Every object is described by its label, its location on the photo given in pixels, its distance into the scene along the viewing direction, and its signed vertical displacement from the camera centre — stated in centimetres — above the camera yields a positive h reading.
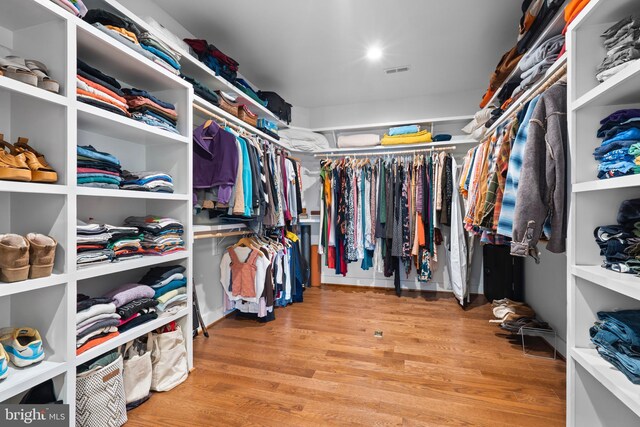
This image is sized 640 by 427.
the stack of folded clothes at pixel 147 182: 158 +16
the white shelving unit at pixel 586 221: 112 -4
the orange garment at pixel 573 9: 117 +89
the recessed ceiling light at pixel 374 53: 254 +150
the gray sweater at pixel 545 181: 124 +14
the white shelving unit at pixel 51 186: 109 +9
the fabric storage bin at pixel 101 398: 122 -87
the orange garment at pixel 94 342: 122 -63
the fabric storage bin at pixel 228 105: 229 +90
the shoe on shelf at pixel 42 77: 110 +53
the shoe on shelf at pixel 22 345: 107 -54
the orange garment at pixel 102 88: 130 +61
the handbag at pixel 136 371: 145 -87
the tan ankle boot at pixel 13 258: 100 -18
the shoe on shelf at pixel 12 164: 99 +16
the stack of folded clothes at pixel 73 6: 116 +88
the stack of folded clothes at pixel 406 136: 330 +91
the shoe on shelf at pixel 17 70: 102 +52
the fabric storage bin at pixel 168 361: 160 -91
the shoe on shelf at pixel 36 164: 108 +18
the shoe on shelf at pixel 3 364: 98 -56
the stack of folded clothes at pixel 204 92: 202 +90
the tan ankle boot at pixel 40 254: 108 -18
